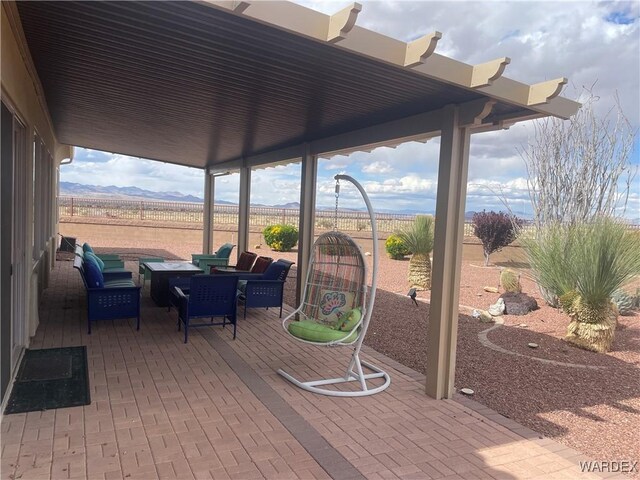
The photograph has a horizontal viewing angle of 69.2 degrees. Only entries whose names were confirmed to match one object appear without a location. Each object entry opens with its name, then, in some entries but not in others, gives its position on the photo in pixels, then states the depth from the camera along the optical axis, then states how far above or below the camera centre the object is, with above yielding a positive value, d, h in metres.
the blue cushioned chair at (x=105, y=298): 5.18 -1.05
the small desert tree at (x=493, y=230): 14.86 -0.22
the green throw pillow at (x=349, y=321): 4.11 -0.93
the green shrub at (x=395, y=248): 16.12 -1.04
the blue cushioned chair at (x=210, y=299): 5.09 -1.00
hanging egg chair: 3.97 -0.86
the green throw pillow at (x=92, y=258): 5.81 -0.69
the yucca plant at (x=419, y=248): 9.91 -0.61
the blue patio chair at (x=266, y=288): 6.21 -1.02
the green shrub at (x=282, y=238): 16.81 -0.87
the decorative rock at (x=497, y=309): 7.55 -1.40
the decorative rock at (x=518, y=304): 7.61 -1.32
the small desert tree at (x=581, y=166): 8.09 +1.11
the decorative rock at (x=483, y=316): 7.14 -1.45
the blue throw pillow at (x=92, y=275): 5.27 -0.80
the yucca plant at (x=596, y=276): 5.67 -0.60
